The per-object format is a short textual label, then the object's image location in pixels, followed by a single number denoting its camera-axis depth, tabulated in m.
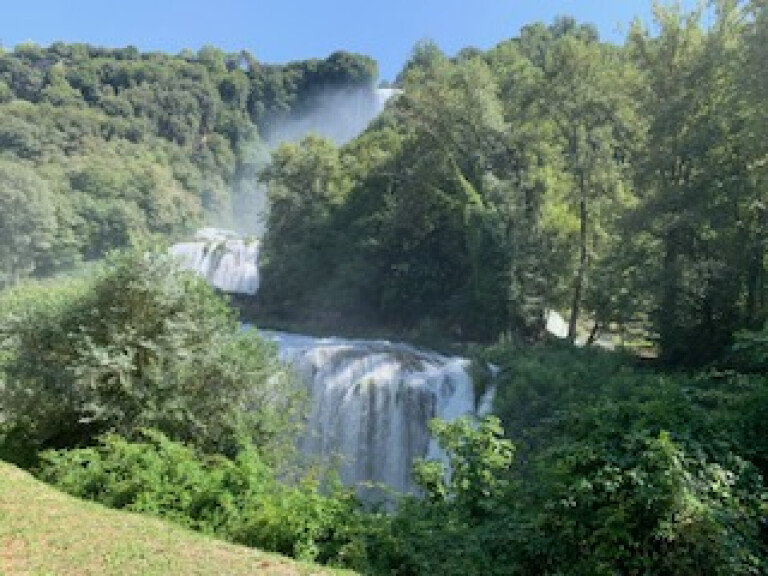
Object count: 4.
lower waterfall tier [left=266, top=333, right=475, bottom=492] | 18.75
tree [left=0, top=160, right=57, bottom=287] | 45.66
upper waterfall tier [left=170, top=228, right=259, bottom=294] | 42.69
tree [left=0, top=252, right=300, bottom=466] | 10.70
